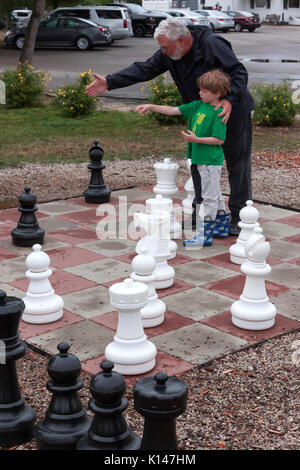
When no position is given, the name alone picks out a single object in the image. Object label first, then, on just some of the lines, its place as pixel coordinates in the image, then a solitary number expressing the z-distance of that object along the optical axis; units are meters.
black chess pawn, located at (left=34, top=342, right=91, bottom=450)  2.88
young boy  5.37
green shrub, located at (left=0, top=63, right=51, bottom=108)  14.03
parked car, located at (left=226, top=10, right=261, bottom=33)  38.06
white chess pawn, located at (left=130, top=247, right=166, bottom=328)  4.07
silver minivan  29.56
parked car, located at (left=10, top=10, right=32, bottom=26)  31.07
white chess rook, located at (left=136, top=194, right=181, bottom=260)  5.18
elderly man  5.50
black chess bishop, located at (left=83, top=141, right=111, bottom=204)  7.02
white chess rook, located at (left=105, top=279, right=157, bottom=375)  3.68
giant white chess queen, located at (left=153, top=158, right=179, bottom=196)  6.05
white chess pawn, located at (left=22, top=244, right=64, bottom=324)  4.34
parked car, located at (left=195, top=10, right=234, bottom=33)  36.28
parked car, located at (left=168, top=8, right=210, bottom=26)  34.19
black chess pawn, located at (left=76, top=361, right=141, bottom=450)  2.71
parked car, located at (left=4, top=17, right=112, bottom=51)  27.69
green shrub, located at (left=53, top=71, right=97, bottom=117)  12.69
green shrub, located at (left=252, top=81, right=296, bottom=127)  11.38
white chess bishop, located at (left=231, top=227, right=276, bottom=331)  4.27
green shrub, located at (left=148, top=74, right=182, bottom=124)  11.73
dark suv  34.25
